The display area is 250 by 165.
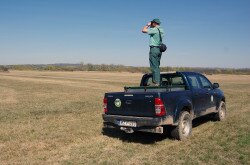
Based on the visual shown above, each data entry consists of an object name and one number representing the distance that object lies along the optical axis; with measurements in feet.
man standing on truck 30.66
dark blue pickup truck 25.20
